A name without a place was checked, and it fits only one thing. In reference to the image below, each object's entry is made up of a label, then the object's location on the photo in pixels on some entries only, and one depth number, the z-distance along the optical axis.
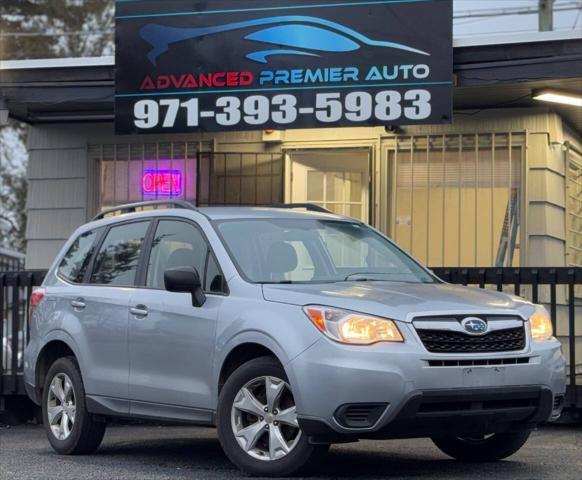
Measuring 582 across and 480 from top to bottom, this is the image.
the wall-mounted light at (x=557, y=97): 11.41
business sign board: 10.91
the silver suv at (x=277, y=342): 6.31
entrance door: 13.03
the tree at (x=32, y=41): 32.16
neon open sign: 13.30
